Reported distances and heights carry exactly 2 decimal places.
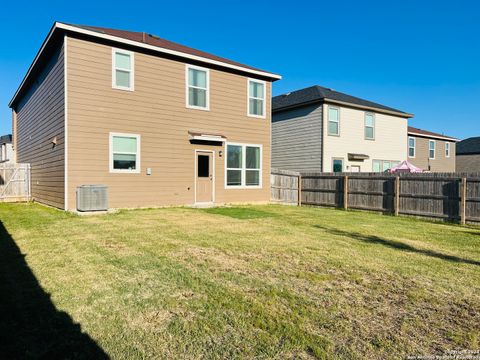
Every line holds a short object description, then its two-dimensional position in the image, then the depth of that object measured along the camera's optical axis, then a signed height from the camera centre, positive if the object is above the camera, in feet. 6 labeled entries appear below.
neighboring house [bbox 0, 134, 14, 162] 82.37 +5.26
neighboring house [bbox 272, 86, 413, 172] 64.03 +8.81
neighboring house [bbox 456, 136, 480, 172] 121.70 +7.70
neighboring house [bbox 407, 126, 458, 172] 91.09 +7.44
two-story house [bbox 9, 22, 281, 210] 36.63 +6.63
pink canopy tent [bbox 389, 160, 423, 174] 60.39 +1.68
